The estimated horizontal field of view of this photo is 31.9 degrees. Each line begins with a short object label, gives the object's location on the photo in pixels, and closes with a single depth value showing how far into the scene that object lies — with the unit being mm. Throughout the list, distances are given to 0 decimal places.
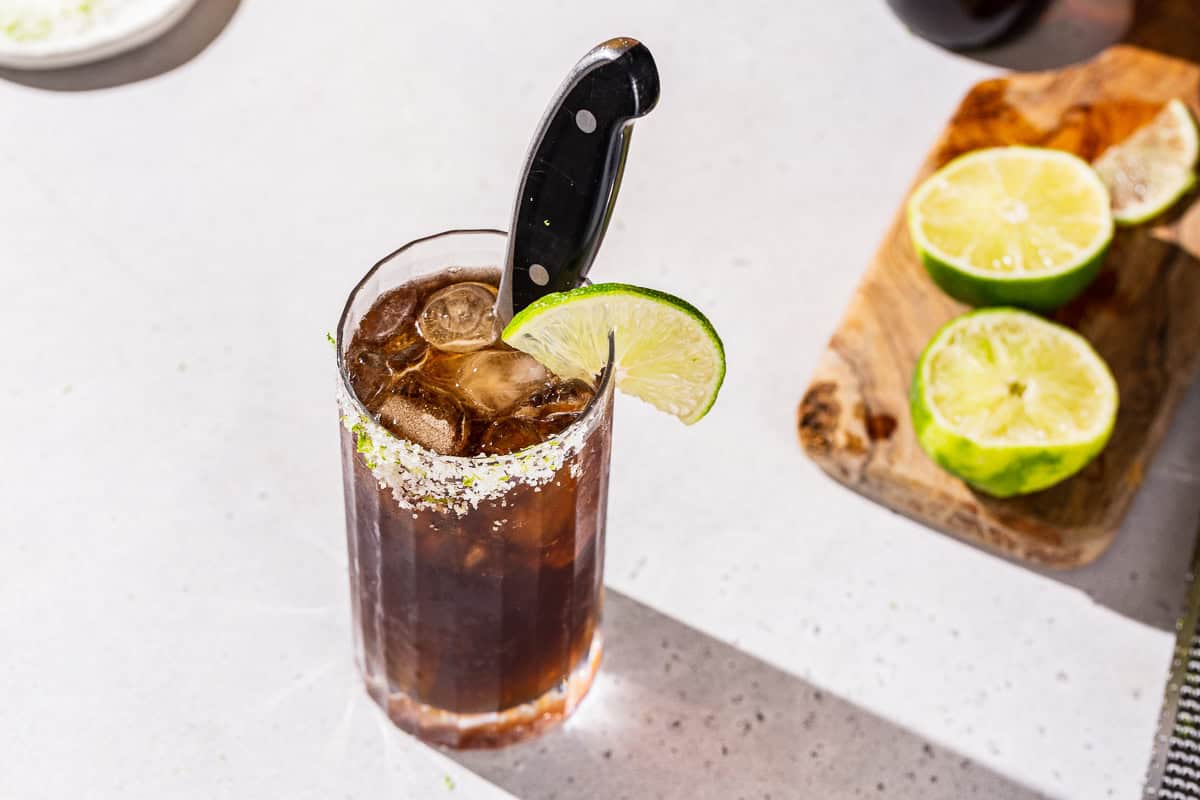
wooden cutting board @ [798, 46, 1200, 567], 584
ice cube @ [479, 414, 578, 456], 477
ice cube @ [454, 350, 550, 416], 484
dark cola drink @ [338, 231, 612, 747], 469
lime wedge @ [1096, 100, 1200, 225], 636
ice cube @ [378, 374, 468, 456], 472
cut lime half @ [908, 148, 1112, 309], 604
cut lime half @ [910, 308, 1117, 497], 567
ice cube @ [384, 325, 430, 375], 488
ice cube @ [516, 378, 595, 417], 484
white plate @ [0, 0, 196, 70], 642
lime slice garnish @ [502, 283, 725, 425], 452
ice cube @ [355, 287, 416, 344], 488
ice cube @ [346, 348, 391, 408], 479
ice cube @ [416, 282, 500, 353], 492
